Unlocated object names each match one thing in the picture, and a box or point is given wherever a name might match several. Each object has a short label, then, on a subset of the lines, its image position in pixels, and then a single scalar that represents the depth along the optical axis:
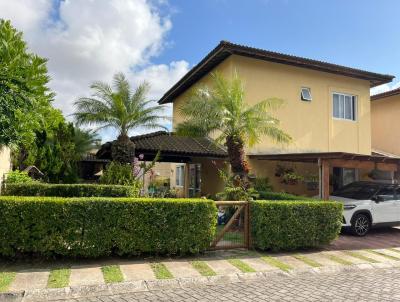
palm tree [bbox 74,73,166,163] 15.57
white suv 11.95
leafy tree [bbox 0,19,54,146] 9.90
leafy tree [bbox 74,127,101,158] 31.28
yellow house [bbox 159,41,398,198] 16.16
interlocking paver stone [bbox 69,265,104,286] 6.18
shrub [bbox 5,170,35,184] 14.61
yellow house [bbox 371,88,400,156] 20.92
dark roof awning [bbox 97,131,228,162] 15.77
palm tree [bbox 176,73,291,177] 13.25
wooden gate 8.74
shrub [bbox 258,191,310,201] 11.21
